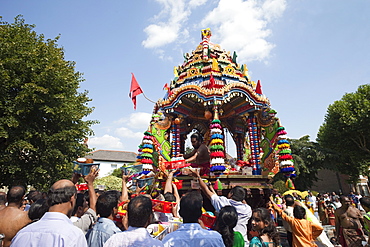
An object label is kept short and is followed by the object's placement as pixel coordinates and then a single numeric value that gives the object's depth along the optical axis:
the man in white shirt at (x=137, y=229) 2.13
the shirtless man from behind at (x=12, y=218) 3.47
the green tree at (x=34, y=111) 9.92
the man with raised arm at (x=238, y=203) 3.43
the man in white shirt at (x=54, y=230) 1.89
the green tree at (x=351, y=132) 20.97
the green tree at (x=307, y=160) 25.05
